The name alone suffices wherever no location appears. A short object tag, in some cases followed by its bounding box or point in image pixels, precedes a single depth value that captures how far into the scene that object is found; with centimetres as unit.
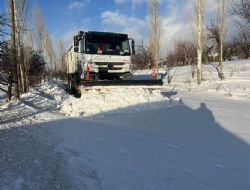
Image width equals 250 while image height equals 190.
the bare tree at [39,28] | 2301
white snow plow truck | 853
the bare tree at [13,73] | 962
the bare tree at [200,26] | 1365
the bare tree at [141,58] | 2886
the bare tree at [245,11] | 1097
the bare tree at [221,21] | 1474
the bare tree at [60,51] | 3894
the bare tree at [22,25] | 1285
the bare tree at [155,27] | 1664
